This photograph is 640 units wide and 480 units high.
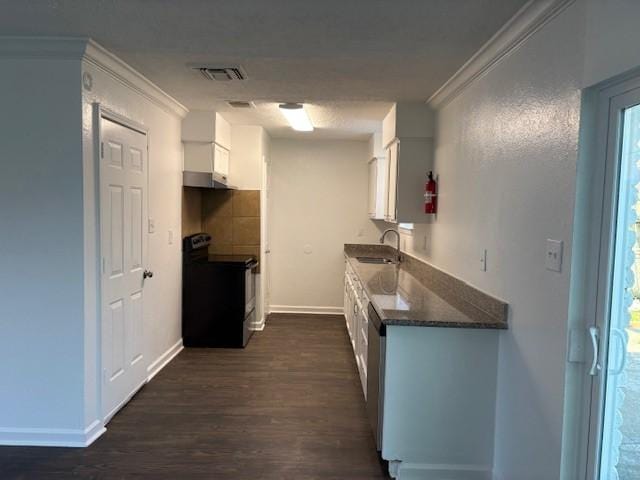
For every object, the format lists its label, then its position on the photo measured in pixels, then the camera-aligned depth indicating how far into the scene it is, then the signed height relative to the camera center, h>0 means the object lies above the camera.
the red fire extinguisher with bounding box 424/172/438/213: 3.58 +0.18
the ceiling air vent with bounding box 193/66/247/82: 2.97 +0.96
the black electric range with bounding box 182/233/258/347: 4.62 -0.92
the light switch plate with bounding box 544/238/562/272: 1.76 -0.14
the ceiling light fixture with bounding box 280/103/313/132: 4.09 +1.00
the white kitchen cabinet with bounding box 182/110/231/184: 4.37 +0.71
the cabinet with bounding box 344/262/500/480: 2.38 -0.98
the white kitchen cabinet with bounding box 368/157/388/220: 5.13 +0.35
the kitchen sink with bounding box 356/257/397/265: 5.17 -0.51
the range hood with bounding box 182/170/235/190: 4.44 +0.34
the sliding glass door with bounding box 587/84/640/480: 1.53 -0.34
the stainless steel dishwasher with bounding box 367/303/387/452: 2.44 -0.91
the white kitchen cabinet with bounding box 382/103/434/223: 3.73 +0.52
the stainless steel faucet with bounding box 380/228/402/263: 5.06 -0.41
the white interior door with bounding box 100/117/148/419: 2.87 -0.33
